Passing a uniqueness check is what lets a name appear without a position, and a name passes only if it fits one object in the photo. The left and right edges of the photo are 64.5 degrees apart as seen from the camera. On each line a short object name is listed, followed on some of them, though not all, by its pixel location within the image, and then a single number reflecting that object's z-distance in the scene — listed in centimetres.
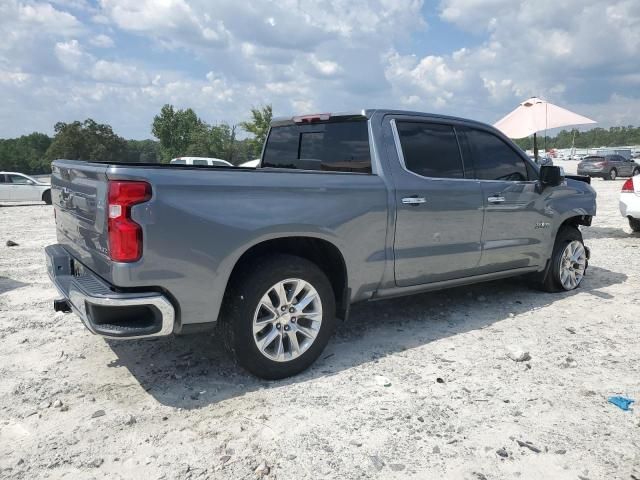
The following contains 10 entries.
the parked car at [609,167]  2941
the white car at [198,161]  1956
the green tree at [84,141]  6297
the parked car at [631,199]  916
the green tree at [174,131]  6875
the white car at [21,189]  1881
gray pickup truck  288
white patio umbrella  1127
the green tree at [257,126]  5669
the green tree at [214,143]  6669
